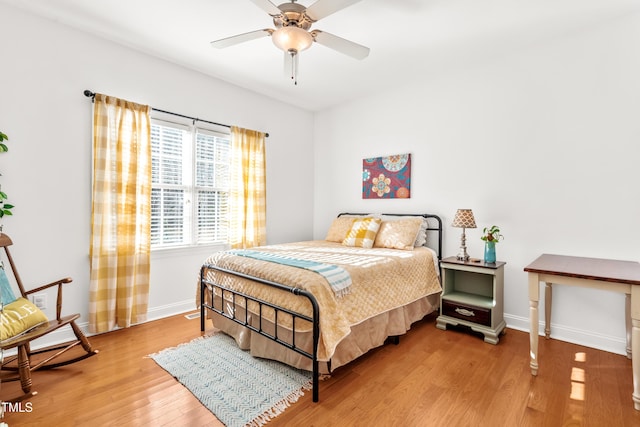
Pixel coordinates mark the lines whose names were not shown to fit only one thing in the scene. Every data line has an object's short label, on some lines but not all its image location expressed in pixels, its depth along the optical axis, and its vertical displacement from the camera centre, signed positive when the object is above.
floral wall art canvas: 3.92 +0.39
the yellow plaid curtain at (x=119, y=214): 2.88 -0.08
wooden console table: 1.92 -0.43
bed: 2.13 -0.66
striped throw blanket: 2.19 -0.44
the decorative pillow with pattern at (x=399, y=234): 3.43 -0.27
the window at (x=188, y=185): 3.36 +0.24
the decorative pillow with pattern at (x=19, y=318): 2.02 -0.73
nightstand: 2.84 -0.83
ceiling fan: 2.09 +1.23
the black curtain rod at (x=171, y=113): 2.84 +0.96
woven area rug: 1.92 -1.17
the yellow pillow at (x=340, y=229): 3.98 -0.26
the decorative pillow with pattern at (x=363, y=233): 3.59 -0.28
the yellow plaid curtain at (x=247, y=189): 3.90 +0.22
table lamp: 3.04 -0.11
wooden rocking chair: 2.01 -0.82
